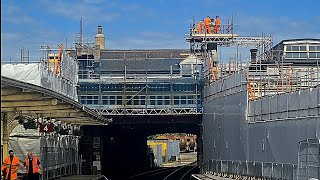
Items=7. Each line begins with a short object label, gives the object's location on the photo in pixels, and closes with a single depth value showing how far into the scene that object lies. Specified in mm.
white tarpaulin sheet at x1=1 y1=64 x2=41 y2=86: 27135
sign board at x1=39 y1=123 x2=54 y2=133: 23091
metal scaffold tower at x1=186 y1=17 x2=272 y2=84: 47789
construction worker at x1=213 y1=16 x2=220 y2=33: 49051
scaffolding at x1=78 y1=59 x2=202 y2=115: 39973
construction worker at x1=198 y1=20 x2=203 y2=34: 48853
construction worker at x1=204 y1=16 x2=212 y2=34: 48469
